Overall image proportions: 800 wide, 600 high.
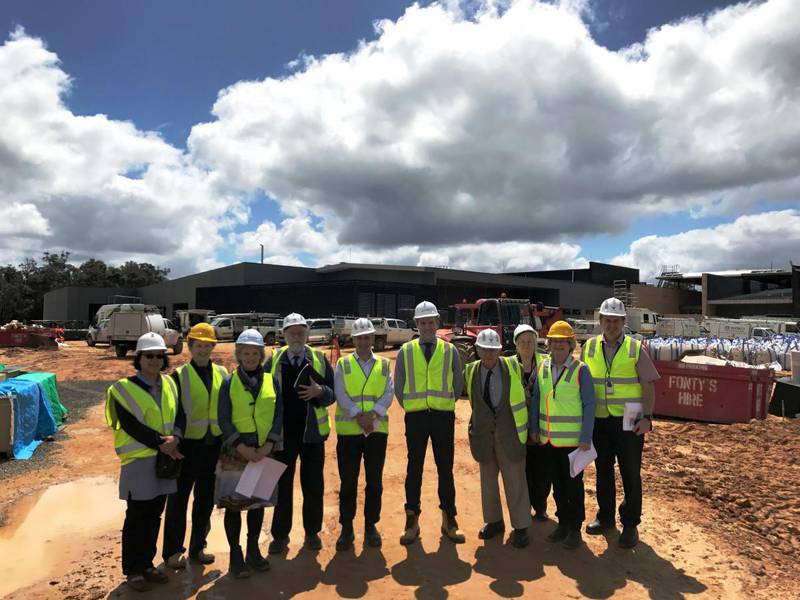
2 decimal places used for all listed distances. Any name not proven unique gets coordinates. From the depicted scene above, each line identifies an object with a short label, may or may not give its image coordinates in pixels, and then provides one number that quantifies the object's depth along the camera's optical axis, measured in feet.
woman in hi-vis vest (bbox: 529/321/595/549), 13.88
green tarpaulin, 28.63
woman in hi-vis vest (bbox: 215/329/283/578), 12.30
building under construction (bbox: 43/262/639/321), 135.23
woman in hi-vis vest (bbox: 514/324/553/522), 15.06
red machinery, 48.03
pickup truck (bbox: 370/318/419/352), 85.56
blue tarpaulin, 23.81
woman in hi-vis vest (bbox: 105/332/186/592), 11.62
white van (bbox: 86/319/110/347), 88.50
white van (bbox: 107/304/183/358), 75.25
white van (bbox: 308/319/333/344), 87.86
